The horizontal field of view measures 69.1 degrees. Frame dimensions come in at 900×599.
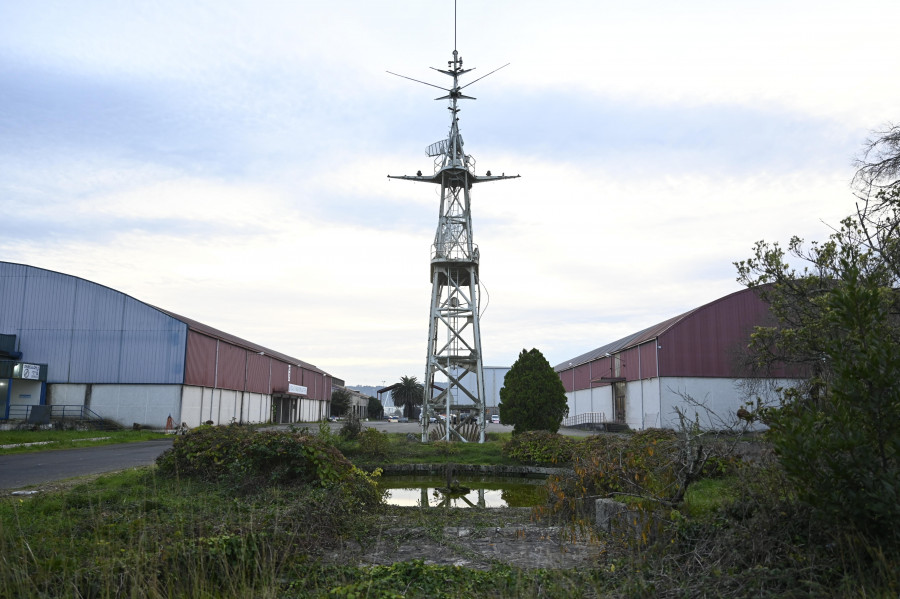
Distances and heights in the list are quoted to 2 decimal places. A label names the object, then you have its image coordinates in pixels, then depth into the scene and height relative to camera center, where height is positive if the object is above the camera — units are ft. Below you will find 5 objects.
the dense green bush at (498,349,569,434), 77.66 -0.50
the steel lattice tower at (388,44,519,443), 87.04 +16.94
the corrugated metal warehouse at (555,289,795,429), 109.09 +6.08
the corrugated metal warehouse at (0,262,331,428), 111.86 +6.34
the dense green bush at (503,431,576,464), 60.08 -5.13
